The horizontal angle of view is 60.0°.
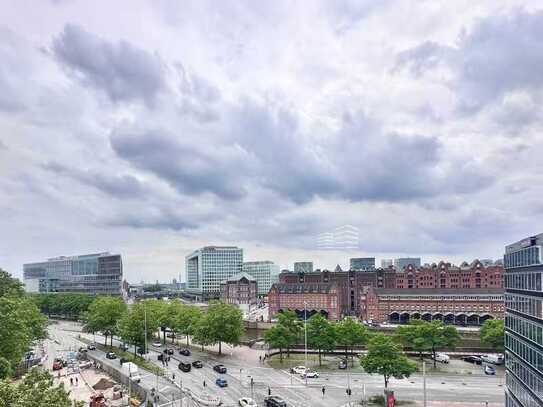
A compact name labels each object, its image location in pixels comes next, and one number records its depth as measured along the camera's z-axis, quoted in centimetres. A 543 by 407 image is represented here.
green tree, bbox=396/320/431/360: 8225
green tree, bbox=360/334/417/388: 6103
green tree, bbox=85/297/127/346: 10931
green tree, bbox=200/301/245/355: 9256
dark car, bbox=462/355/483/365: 8624
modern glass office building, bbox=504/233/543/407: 3778
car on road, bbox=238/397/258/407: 5724
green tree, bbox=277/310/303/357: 8994
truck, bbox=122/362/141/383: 7188
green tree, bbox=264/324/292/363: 8856
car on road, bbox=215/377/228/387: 6881
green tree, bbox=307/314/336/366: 8594
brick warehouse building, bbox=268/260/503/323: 15850
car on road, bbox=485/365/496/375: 7512
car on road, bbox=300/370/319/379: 7428
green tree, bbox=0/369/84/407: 2759
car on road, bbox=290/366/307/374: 7581
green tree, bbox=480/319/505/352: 8700
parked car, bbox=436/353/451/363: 8639
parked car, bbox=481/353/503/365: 8361
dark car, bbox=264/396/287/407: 5591
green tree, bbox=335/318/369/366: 8612
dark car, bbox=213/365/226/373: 7790
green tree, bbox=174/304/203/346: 10254
